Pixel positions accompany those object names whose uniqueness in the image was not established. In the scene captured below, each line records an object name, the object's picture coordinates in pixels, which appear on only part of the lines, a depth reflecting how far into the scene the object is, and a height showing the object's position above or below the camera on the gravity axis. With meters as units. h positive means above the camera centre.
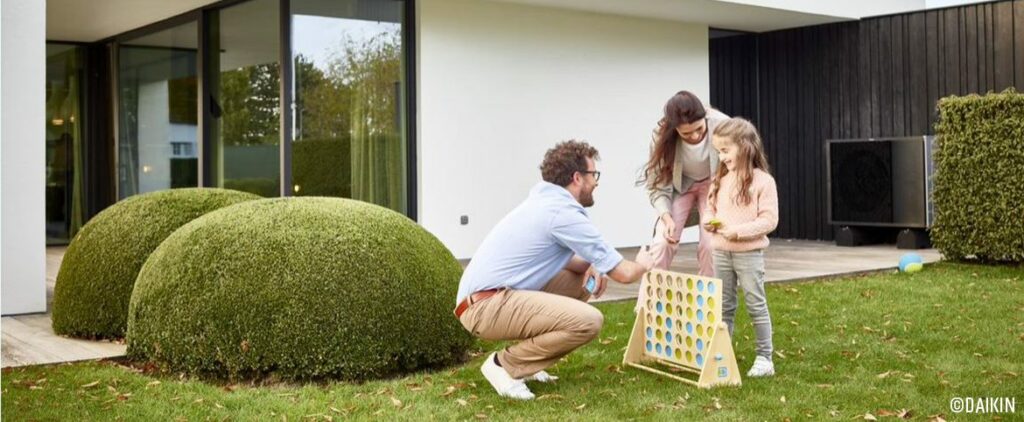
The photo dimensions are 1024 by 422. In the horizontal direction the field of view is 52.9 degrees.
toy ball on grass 9.79 -0.58
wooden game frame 4.82 -0.67
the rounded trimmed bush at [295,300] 5.05 -0.45
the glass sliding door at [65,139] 14.59 +1.04
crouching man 4.60 -0.30
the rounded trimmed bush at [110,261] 6.39 -0.31
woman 5.41 +0.20
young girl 5.11 -0.06
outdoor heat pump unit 12.43 +0.22
